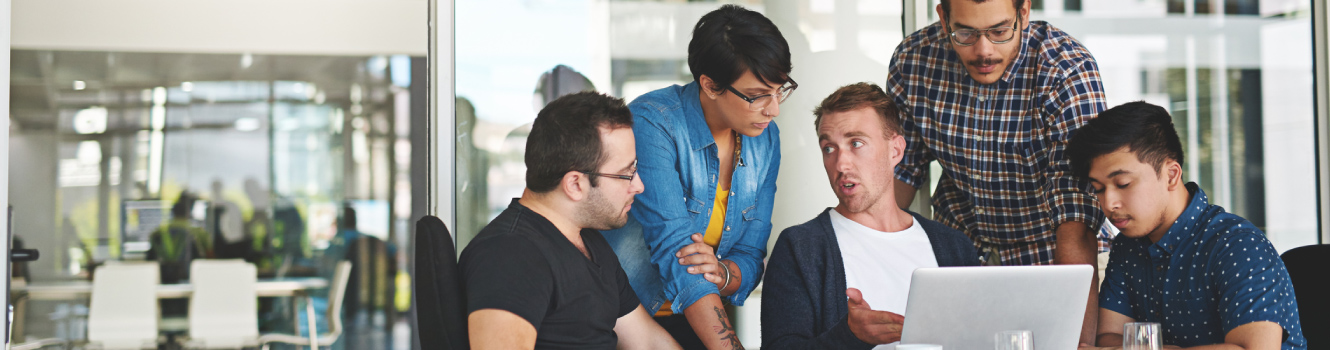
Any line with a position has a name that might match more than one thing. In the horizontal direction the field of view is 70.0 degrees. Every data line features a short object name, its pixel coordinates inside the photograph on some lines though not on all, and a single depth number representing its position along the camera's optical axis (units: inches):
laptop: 63.0
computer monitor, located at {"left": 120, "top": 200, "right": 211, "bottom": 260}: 277.9
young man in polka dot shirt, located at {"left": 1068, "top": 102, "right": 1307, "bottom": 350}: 75.9
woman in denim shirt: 83.4
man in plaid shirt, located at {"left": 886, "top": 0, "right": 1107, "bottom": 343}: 95.2
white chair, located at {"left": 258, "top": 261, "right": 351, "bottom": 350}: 224.8
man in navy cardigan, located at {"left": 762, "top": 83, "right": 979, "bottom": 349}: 85.4
